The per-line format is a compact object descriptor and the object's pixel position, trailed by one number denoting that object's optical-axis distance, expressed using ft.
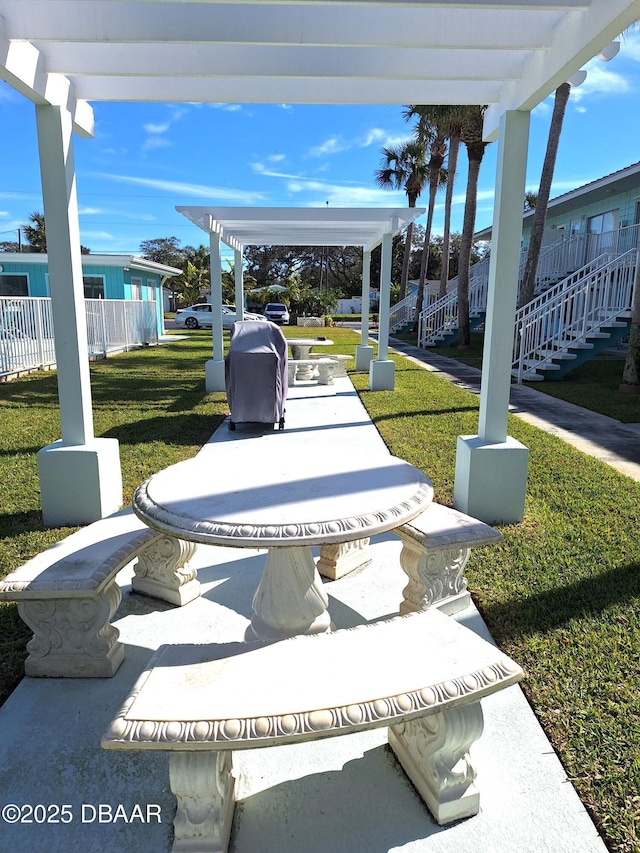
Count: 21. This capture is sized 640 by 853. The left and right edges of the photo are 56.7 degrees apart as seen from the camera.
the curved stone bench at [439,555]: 9.95
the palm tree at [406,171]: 106.83
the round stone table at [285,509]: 7.38
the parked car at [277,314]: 114.11
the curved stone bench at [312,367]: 37.76
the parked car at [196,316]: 106.52
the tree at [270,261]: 196.65
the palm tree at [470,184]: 58.44
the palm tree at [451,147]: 55.52
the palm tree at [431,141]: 61.97
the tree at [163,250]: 242.19
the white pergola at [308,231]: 29.64
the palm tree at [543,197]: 39.96
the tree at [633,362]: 32.65
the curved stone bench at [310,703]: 5.56
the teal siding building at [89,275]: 66.13
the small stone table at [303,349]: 41.73
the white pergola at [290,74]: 11.41
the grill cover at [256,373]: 23.86
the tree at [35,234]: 168.96
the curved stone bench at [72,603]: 8.44
